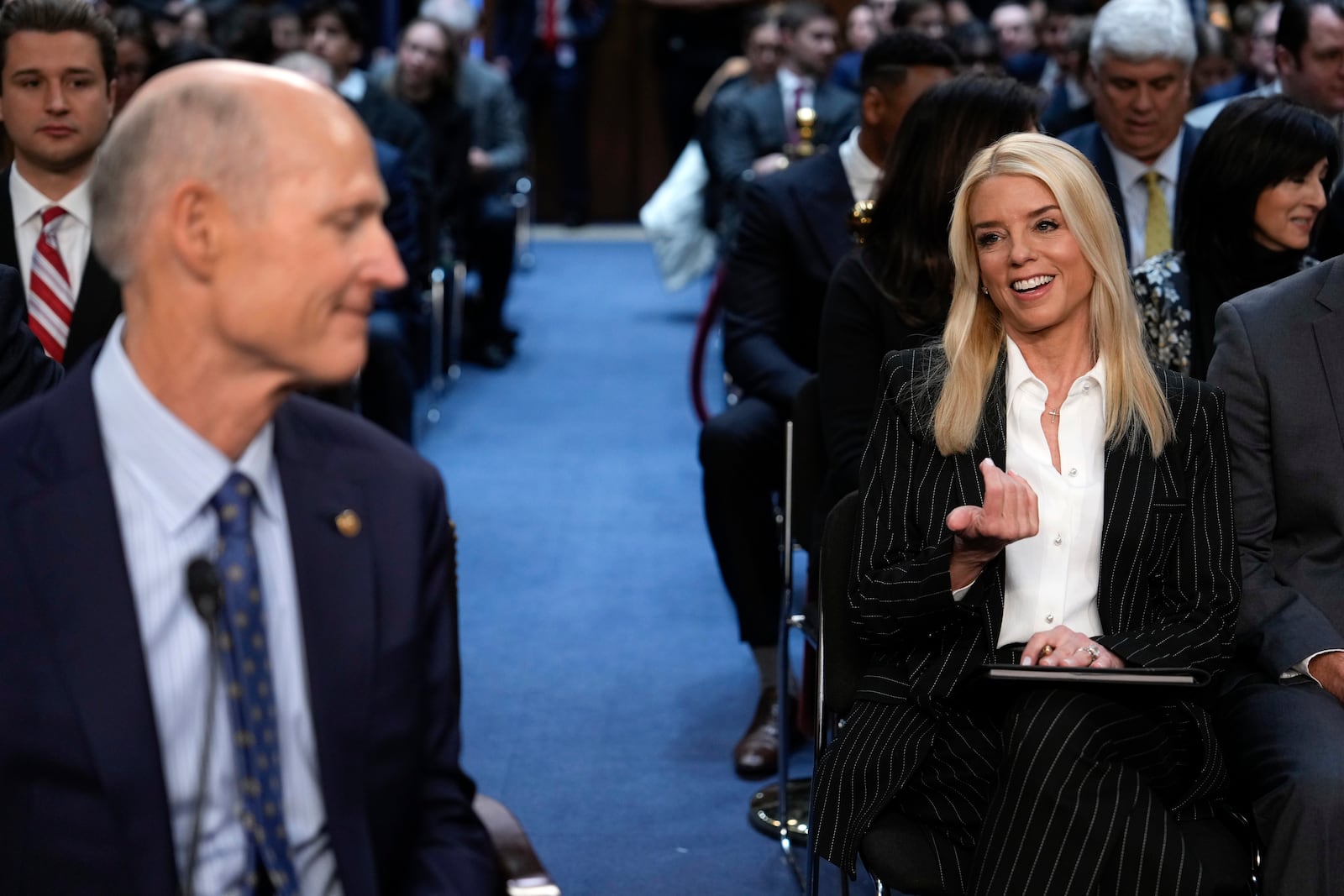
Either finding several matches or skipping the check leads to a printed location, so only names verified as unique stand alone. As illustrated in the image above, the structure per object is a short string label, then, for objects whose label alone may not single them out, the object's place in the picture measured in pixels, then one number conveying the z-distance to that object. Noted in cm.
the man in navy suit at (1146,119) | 406
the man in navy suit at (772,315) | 385
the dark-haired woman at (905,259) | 302
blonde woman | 212
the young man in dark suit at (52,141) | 331
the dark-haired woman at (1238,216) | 299
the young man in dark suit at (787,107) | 799
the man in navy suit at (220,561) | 145
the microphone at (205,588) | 139
